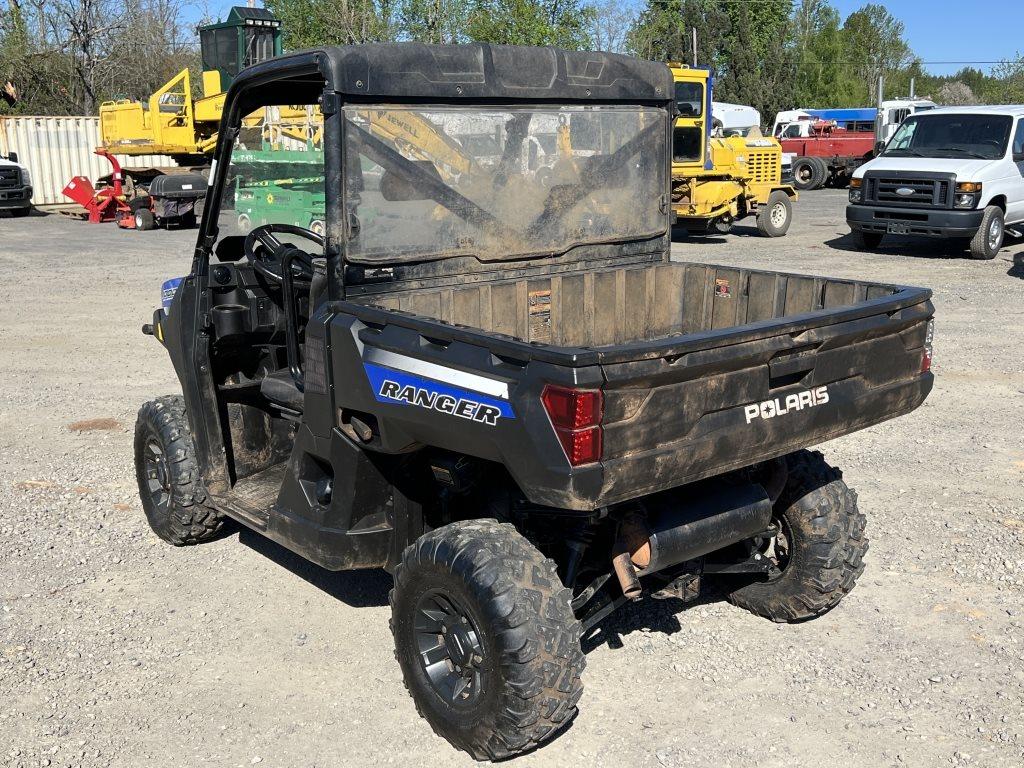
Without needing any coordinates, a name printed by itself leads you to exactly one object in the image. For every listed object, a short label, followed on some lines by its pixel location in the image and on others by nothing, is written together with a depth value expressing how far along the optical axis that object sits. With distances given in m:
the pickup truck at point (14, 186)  23.62
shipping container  26.38
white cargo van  15.53
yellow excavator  21.89
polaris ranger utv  3.38
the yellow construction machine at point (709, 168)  17.02
